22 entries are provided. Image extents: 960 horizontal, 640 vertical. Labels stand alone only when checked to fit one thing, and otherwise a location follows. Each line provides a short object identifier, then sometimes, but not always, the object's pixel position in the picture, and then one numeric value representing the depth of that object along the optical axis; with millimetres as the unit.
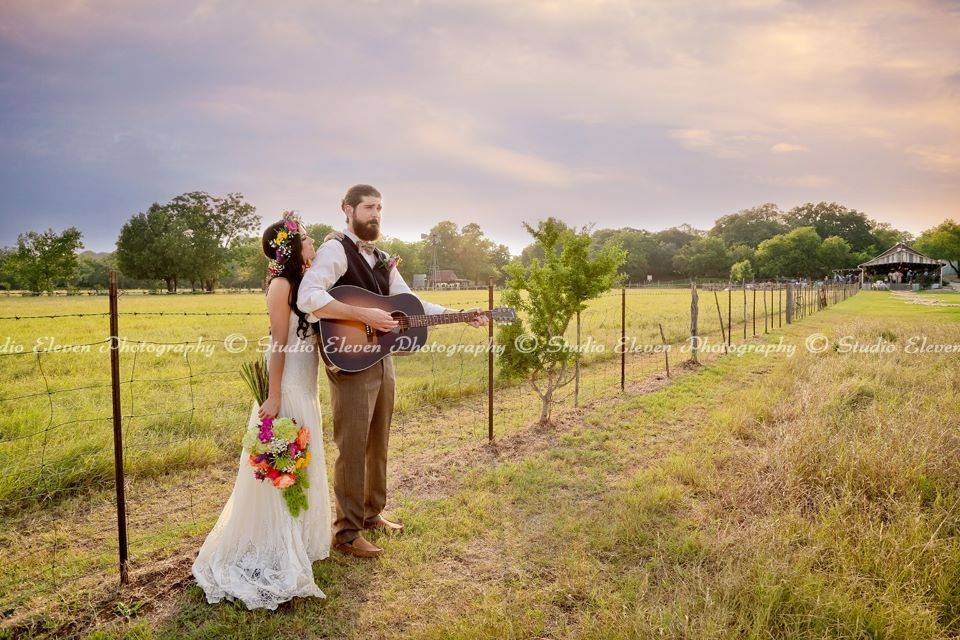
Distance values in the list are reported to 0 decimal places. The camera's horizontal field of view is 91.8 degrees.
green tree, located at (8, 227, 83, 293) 56188
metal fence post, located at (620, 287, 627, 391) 9162
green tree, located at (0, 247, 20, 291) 57312
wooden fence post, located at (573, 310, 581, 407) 8188
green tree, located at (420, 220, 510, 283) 99250
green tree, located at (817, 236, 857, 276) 82125
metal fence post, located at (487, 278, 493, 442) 6430
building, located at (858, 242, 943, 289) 65819
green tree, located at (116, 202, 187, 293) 56062
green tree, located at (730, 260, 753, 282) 77000
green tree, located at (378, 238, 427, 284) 91938
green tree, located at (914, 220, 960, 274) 65500
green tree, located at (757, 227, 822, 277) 82438
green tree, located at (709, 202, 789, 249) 106562
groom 3491
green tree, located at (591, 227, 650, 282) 95000
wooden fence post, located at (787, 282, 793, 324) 21303
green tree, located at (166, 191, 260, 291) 58375
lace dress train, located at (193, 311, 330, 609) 3145
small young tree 7223
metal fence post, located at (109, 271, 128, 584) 3426
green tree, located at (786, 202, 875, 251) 99000
